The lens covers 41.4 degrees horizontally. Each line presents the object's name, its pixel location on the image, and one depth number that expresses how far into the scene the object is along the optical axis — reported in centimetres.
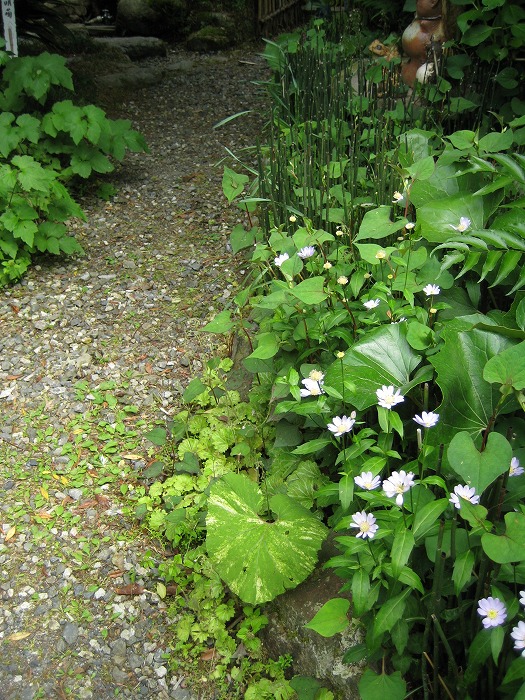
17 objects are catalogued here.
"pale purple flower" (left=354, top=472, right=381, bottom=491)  145
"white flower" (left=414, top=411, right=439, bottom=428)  144
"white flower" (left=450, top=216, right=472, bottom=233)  195
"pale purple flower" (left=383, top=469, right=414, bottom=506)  137
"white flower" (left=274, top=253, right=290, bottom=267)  213
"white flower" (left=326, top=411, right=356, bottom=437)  153
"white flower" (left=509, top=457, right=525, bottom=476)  141
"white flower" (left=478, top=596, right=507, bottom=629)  125
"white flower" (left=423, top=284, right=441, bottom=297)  181
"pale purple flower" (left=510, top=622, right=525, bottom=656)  120
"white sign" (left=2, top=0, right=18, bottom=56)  385
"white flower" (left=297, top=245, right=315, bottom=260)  212
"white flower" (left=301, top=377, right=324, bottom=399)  164
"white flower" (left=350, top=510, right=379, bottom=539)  138
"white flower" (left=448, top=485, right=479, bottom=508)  132
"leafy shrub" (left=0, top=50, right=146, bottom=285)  314
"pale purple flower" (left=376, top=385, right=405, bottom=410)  155
